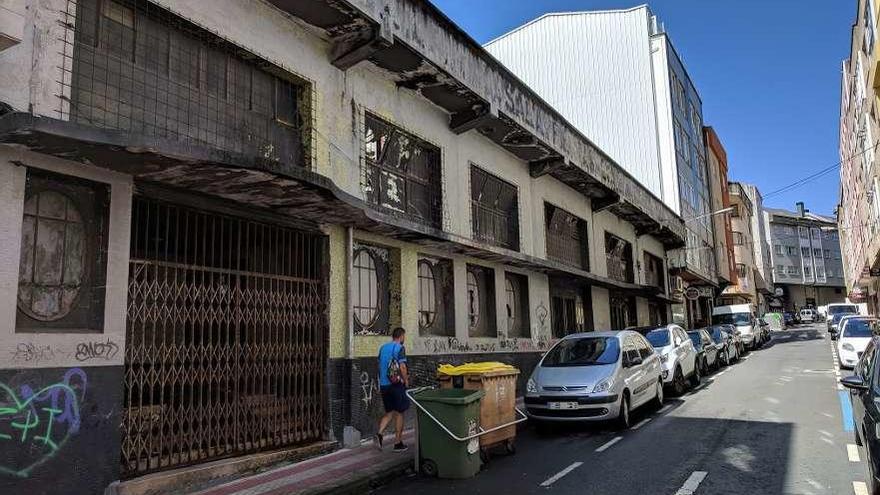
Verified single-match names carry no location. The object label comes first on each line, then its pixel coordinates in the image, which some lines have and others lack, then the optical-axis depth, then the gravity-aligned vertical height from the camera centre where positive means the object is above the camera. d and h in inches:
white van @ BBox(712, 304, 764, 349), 1227.4 -3.0
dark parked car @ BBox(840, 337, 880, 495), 212.7 -34.6
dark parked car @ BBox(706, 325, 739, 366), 882.1 -35.2
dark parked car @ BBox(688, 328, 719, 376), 738.8 -37.2
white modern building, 1268.5 +509.5
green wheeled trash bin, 299.4 -52.8
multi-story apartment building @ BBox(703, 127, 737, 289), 1786.4 +352.8
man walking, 355.9 -31.8
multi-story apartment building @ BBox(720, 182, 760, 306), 2138.5 +240.1
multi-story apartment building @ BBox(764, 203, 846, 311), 3427.7 +347.8
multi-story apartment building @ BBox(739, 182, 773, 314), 2871.6 +348.0
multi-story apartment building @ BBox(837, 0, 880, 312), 841.5 +318.3
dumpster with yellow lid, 334.0 -35.8
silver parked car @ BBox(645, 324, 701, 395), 576.7 -34.5
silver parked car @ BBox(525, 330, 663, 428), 402.3 -39.5
